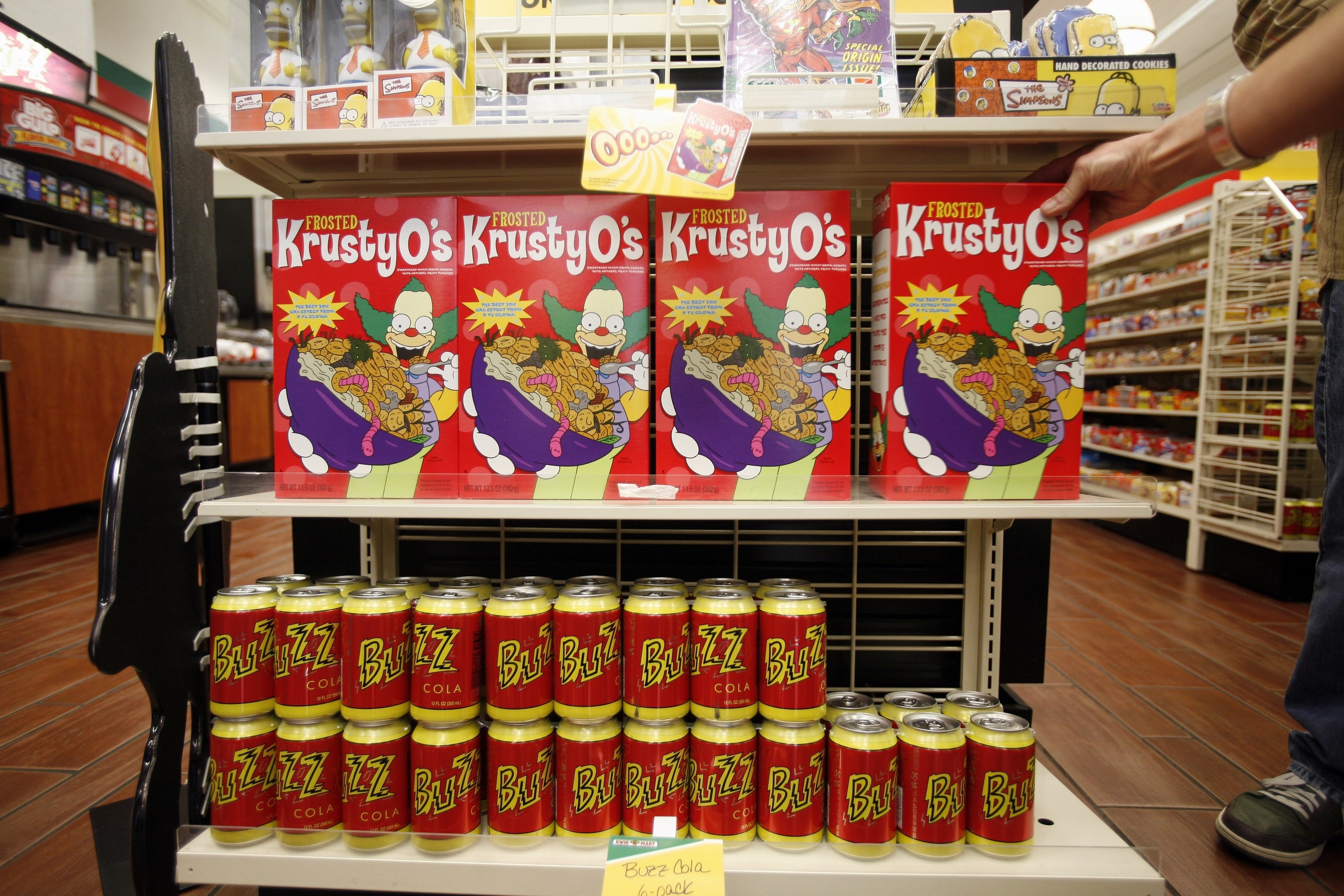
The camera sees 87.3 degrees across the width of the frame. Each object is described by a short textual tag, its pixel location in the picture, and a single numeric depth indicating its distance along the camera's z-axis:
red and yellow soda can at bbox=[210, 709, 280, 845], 1.03
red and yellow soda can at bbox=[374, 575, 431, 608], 1.11
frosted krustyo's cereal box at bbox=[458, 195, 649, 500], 1.06
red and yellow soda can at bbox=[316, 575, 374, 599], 1.13
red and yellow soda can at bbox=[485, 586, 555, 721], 1.00
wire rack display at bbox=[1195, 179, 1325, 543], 3.12
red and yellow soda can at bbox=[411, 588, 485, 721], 1.00
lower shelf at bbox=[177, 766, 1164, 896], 0.96
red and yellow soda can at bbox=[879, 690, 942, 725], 1.08
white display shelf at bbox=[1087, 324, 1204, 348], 4.06
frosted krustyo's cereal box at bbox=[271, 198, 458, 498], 1.06
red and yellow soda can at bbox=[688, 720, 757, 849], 1.00
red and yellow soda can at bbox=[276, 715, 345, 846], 1.01
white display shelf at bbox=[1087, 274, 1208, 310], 3.92
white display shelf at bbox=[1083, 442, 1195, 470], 3.97
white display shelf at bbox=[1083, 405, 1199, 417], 4.33
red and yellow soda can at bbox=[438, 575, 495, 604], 1.12
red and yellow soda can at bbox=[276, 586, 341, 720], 1.02
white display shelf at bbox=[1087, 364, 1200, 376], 4.06
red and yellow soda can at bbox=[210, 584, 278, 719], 1.03
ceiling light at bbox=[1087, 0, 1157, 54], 2.81
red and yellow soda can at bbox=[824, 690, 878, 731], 1.07
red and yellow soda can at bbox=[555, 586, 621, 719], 1.00
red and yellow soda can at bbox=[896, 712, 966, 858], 0.98
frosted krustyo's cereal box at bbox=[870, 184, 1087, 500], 1.03
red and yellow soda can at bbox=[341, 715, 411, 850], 1.01
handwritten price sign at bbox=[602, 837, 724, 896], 0.94
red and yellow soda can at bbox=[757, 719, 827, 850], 1.00
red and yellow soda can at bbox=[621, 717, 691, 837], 1.01
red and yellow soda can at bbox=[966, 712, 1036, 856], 0.98
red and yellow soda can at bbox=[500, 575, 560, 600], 1.12
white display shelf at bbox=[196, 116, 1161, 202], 1.00
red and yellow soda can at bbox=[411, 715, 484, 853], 1.00
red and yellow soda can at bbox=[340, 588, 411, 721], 1.00
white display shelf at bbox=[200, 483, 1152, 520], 0.98
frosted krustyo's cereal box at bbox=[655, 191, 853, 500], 1.04
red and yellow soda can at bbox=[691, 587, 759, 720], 1.01
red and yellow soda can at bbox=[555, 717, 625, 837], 1.01
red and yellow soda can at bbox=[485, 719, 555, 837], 1.00
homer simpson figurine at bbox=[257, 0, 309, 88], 1.07
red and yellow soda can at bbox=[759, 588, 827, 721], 1.01
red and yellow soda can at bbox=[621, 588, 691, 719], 1.01
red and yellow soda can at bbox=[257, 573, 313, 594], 1.12
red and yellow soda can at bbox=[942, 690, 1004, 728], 1.08
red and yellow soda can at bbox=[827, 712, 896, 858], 0.98
